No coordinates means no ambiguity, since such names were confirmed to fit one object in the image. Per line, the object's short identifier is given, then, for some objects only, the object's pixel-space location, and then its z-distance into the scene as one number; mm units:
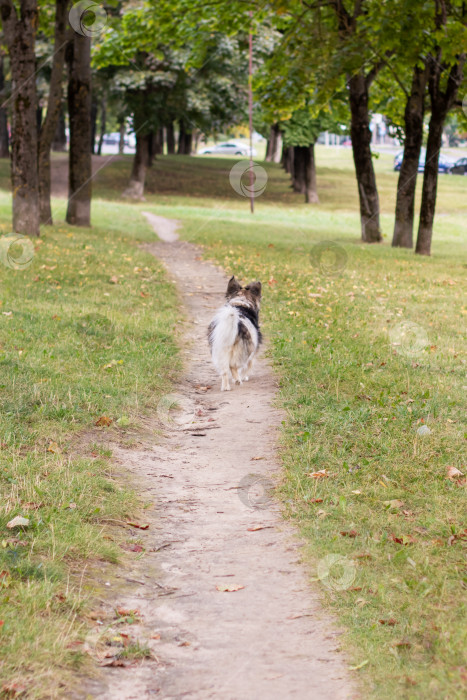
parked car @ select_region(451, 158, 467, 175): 64812
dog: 8523
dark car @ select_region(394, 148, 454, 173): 64562
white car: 83875
